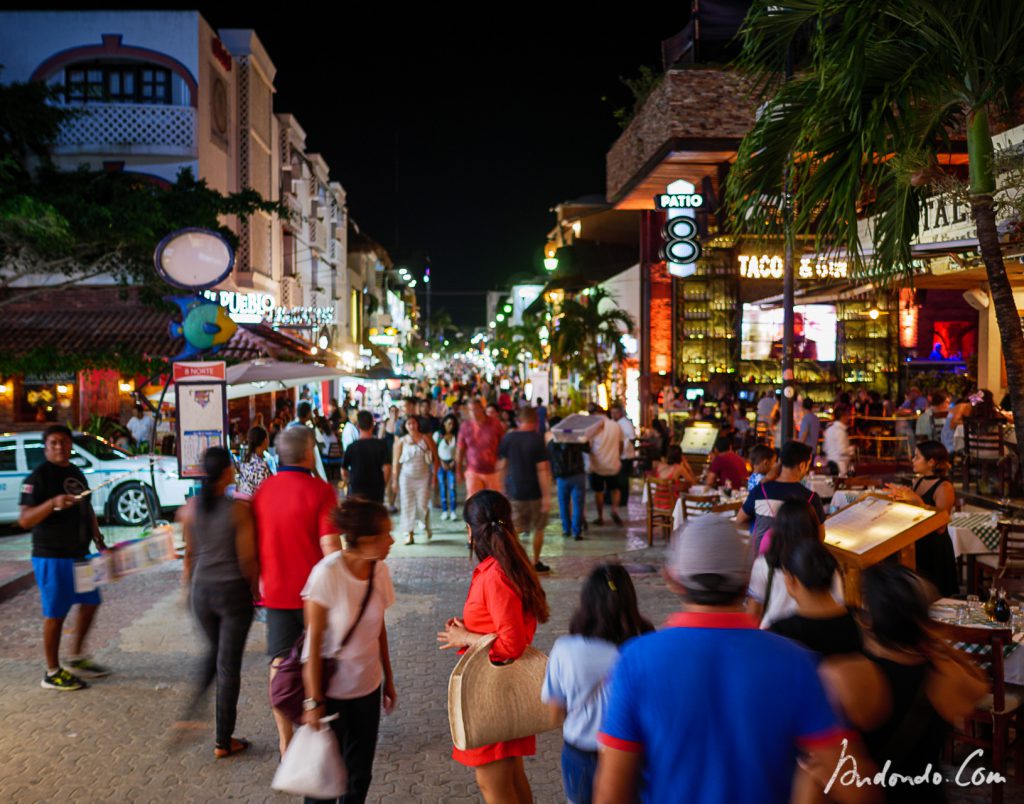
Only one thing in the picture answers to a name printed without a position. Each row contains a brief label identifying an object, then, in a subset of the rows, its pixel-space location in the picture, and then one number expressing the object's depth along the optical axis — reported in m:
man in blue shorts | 6.68
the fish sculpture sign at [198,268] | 11.21
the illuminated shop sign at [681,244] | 21.28
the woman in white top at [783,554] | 3.88
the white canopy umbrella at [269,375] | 14.63
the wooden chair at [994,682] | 4.75
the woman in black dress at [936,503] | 6.59
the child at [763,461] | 7.10
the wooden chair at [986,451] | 13.69
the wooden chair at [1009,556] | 7.75
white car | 13.51
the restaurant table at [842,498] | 9.88
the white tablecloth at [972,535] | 8.67
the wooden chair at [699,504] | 10.36
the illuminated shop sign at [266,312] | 27.17
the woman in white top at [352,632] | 3.99
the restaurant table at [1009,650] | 5.14
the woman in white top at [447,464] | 14.92
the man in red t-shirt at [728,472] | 11.92
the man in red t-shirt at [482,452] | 11.57
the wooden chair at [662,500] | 12.48
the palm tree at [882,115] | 5.41
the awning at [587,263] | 33.19
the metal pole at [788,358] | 13.66
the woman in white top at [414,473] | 12.45
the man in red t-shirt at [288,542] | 5.18
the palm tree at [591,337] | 27.53
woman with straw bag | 3.87
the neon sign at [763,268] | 24.45
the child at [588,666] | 3.30
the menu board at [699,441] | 19.08
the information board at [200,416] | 10.34
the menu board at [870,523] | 6.50
